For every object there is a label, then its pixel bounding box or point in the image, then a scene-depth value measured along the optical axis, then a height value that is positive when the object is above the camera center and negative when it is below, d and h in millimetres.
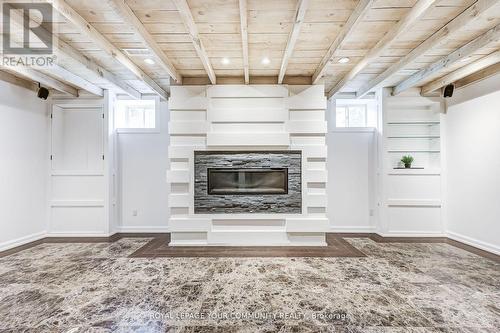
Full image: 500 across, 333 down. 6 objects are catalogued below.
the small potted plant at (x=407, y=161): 4324 +153
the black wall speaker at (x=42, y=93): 4105 +1330
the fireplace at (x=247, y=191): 3852 -235
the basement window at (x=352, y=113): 4887 +1138
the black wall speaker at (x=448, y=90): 4035 +1311
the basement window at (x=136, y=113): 4828 +1155
